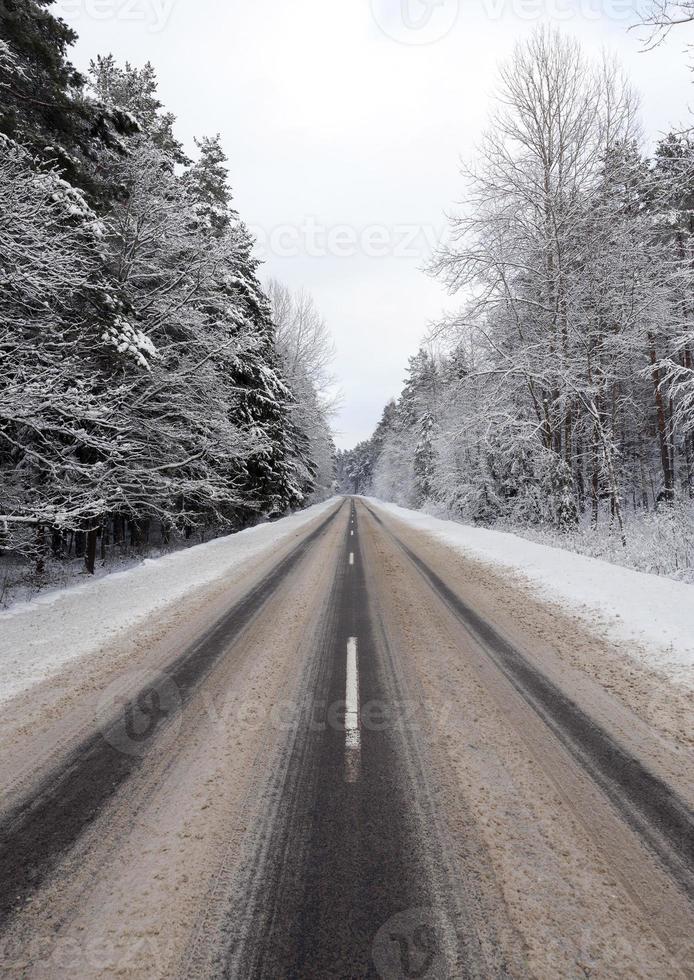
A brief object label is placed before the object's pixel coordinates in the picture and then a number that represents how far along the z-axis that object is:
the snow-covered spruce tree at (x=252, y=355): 15.55
